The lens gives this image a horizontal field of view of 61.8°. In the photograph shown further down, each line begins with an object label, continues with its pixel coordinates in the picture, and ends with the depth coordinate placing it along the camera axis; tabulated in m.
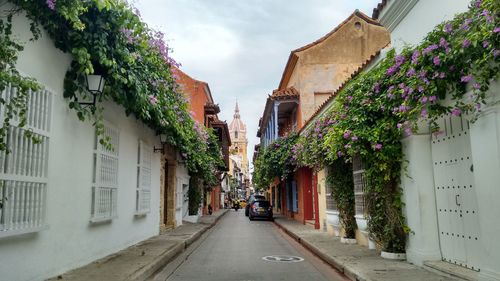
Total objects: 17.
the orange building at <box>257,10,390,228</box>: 22.56
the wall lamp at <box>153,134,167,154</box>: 14.11
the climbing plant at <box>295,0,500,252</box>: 5.29
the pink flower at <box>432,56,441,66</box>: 5.86
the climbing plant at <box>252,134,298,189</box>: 21.36
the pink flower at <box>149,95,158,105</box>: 9.21
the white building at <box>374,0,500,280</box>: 5.44
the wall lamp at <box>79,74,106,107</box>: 7.16
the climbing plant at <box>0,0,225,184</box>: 5.21
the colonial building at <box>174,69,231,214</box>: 28.47
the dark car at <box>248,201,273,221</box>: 27.56
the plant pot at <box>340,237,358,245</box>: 11.54
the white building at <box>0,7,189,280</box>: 5.52
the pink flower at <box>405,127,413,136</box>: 6.94
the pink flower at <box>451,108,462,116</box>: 5.92
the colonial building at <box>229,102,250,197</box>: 117.16
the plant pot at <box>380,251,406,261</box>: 8.16
